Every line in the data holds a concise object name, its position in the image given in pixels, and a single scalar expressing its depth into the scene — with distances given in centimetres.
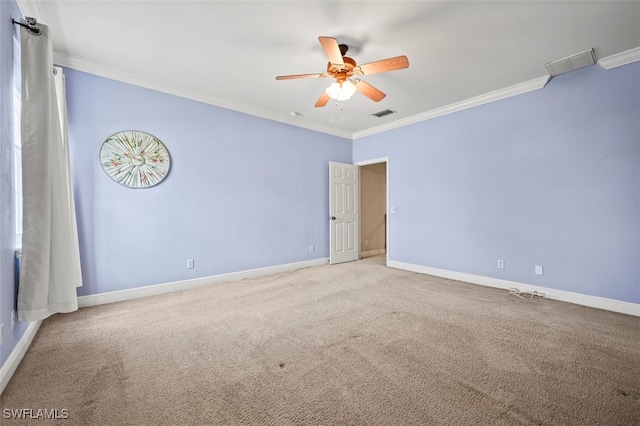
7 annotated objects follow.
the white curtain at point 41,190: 190
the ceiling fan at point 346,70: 219
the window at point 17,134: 203
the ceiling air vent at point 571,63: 285
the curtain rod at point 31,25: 192
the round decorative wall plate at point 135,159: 320
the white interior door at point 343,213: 542
